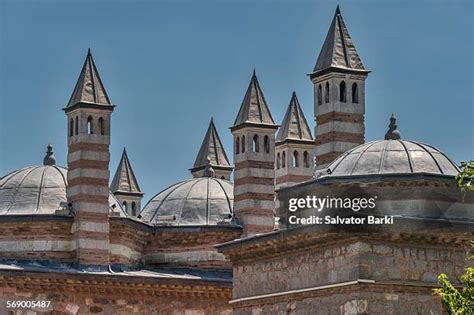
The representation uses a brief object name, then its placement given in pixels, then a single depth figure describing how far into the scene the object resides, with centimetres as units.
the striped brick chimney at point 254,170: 4409
